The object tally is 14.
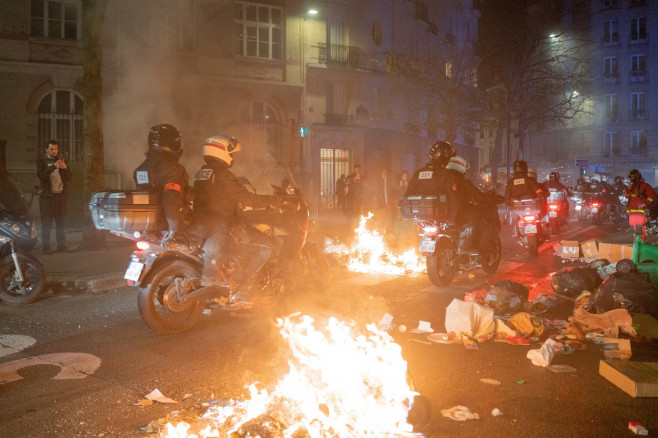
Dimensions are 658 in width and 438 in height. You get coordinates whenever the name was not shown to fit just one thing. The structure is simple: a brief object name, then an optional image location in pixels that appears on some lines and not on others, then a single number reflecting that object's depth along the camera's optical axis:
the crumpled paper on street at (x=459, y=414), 3.28
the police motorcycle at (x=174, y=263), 4.95
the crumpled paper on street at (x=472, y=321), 4.95
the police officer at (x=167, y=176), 5.00
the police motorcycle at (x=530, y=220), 10.20
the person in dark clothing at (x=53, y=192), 10.43
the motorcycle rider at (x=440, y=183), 7.56
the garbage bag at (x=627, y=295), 5.38
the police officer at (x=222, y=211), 5.34
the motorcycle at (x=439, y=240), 7.43
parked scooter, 6.85
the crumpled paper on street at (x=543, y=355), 4.28
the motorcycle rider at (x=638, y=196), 12.97
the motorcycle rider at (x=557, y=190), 15.08
